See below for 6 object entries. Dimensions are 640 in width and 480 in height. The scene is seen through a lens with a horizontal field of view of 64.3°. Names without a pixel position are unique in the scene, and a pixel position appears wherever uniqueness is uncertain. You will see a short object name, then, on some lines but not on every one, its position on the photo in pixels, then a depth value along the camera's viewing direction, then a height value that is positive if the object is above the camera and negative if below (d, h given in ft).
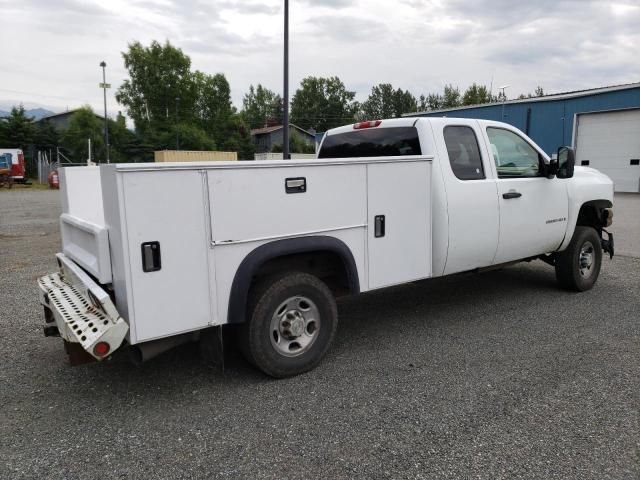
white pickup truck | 10.50 -1.90
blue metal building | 76.43 +4.57
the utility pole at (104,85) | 151.53 +22.45
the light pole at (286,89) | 41.25 +5.77
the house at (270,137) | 268.82 +11.70
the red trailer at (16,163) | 122.62 -0.10
